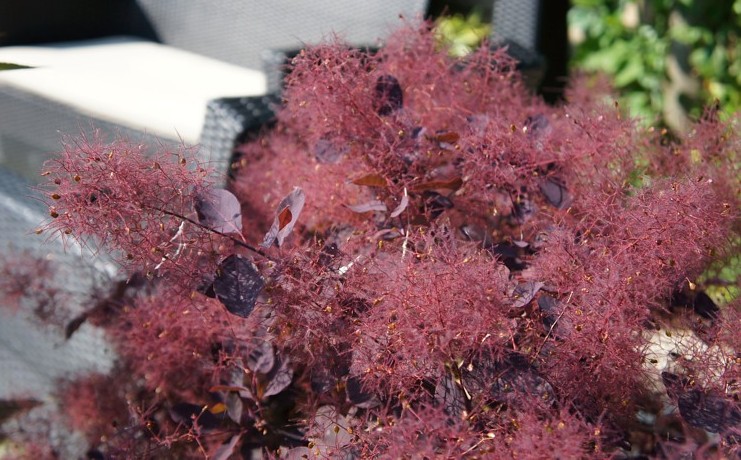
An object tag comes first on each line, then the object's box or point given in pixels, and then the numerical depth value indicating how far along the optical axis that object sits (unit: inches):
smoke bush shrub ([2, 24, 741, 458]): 33.2
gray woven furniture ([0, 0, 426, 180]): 104.1
